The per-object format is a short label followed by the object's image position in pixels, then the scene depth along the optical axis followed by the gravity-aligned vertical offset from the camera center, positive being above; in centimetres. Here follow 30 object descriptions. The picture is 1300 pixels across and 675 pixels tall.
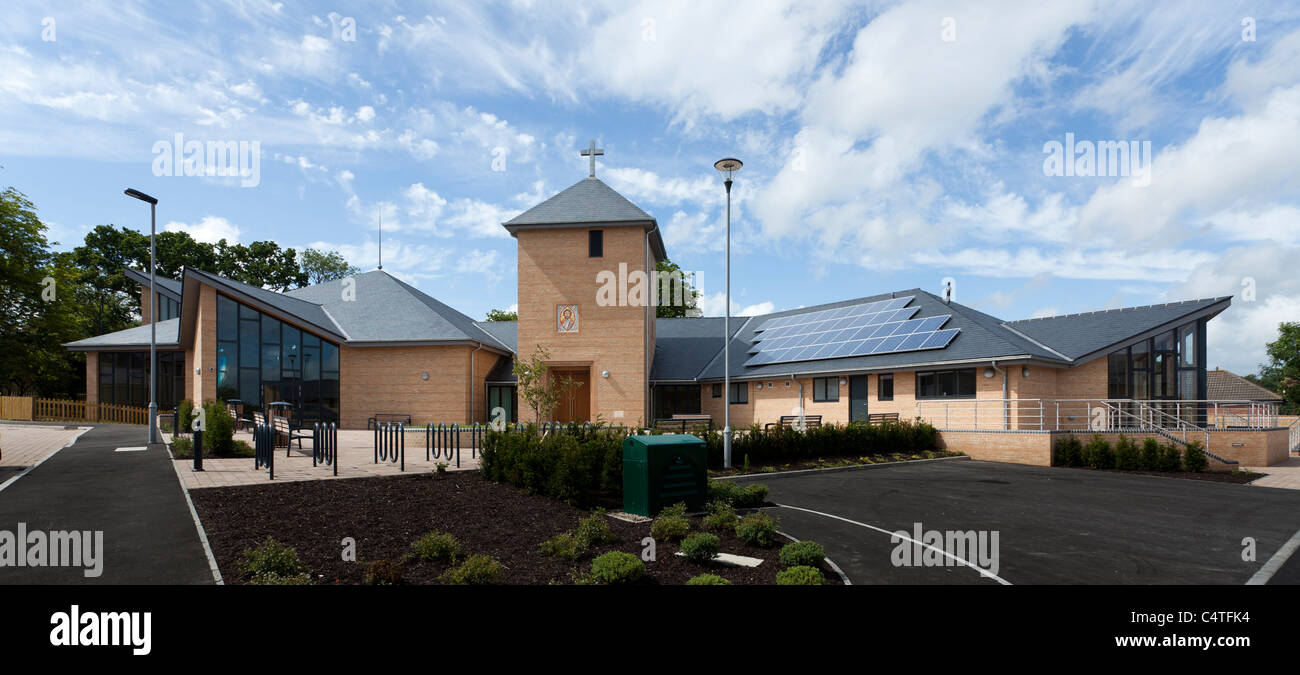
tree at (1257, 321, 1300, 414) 5385 +31
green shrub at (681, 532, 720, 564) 705 -201
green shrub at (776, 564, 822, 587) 605 -202
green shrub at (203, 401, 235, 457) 1697 -185
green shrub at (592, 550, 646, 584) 611 -195
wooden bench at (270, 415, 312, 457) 1817 -179
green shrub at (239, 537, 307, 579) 625 -192
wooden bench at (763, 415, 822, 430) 2438 -228
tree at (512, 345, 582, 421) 2102 -87
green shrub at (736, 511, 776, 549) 795 -207
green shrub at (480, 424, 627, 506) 1047 -169
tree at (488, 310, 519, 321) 6079 +436
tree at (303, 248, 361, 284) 6812 +1018
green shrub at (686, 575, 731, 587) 588 -198
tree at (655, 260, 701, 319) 4941 +519
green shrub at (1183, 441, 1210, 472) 1861 -278
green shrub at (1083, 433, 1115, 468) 1950 -279
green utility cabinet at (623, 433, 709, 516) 948 -165
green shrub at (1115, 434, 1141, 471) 1895 -277
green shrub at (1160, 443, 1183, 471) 1869 -280
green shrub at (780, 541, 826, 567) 686 -204
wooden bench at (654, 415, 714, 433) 2230 -221
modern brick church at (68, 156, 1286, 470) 2412 +27
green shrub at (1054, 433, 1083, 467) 2006 -284
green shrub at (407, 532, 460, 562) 696 -198
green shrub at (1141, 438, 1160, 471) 1877 -274
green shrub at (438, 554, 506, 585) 599 -195
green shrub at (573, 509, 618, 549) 767 -201
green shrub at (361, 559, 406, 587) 599 -195
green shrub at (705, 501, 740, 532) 869 -211
